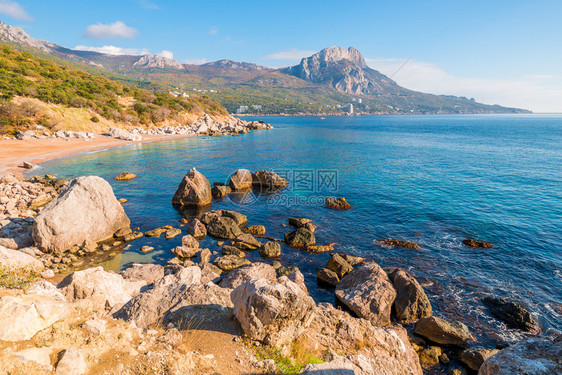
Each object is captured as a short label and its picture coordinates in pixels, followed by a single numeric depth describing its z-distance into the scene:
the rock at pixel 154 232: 23.91
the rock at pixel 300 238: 22.80
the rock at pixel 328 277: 17.59
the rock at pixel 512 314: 14.26
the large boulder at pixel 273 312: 8.77
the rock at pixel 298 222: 26.47
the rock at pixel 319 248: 21.92
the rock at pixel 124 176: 41.17
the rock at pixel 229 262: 19.21
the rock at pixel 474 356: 11.64
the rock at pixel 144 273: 16.83
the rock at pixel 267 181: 39.15
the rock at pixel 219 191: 35.77
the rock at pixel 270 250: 21.23
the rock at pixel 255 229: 25.31
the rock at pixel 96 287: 12.06
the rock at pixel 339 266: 18.45
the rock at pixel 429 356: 12.11
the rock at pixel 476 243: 22.34
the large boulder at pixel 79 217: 19.55
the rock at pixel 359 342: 9.65
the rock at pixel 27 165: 43.03
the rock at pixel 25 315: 6.95
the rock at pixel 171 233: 23.47
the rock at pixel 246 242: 22.47
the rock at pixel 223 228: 24.08
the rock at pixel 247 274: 16.16
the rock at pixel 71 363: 6.43
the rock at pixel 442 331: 13.06
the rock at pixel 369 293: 14.42
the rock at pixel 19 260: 14.67
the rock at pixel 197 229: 24.05
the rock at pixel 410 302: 14.70
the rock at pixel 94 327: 8.01
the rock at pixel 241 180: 38.25
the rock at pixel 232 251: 21.19
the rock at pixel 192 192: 31.52
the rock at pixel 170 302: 10.18
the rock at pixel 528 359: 6.09
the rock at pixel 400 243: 22.18
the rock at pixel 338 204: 31.17
